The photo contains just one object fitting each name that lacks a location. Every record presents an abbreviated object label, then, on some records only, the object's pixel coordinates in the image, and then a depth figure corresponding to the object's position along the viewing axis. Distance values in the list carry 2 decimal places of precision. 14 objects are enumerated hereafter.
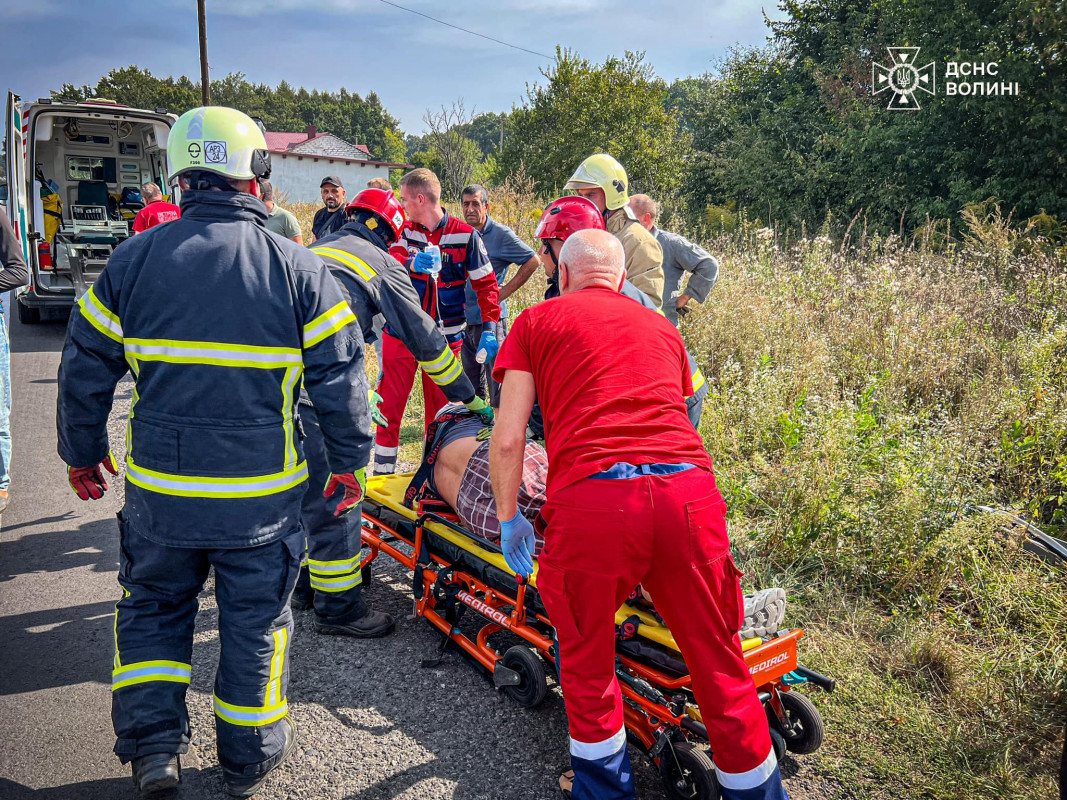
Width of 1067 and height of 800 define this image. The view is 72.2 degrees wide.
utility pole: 18.02
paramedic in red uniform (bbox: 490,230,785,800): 2.10
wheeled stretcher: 2.49
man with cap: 7.48
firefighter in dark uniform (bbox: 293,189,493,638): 3.51
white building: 51.50
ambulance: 10.05
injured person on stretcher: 3.31
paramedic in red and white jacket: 5.13
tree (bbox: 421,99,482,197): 16.92
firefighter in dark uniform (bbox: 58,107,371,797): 2.37
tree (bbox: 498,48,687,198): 25.67
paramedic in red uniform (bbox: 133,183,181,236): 6.50
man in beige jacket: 4.75
